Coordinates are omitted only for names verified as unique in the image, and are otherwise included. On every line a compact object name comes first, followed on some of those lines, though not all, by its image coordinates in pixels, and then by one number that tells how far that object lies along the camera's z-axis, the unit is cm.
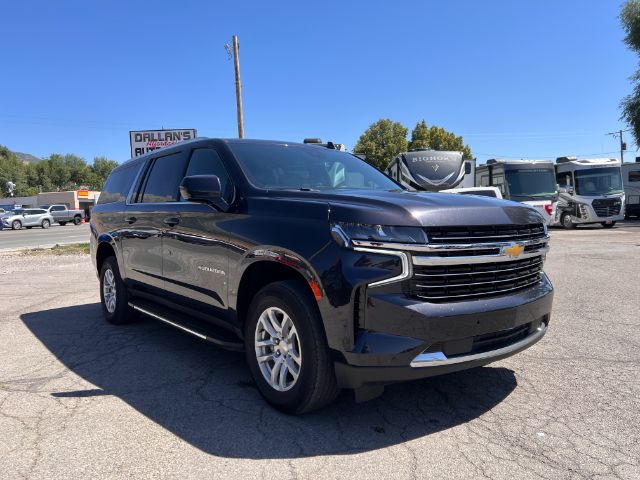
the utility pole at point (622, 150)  6189
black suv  279
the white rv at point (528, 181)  2009
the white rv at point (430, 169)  1662
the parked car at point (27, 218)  3834
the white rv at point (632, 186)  2721
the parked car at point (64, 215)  4409
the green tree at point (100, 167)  10382
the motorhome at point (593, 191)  2186
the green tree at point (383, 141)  5450
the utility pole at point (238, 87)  2012
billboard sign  1823
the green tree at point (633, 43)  3031
